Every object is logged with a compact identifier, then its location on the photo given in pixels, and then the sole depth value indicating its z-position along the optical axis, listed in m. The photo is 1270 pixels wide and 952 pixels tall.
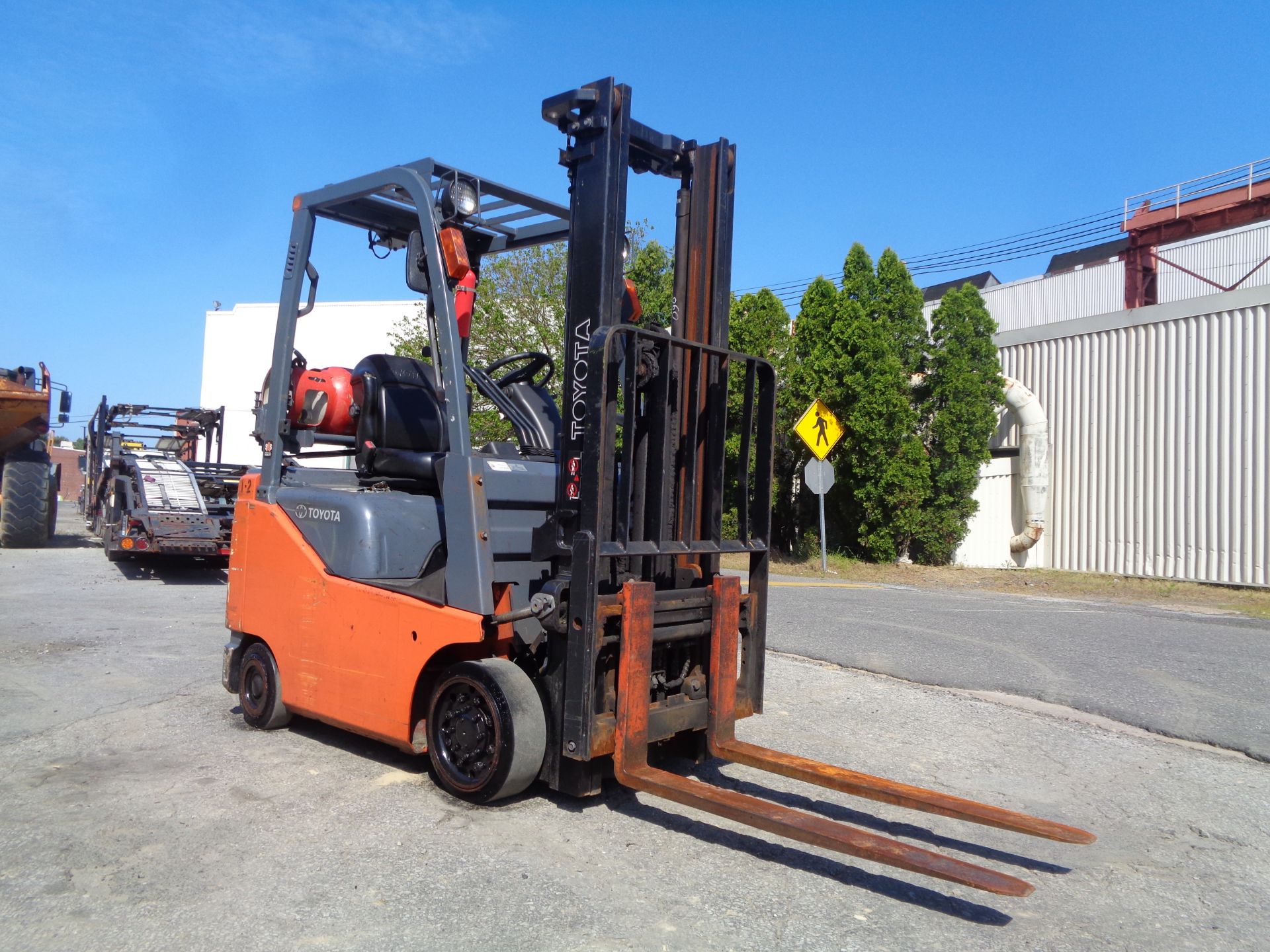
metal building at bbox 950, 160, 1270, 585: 16.98
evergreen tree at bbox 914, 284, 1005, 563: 20.27
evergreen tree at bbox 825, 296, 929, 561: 20.22
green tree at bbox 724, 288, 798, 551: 22.39
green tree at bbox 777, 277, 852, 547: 20.86
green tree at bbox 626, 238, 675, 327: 22.64
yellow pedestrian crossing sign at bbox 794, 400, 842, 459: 19.44
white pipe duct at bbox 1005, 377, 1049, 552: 19.80
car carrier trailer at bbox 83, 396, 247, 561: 14.79
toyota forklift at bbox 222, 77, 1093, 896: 4.33
